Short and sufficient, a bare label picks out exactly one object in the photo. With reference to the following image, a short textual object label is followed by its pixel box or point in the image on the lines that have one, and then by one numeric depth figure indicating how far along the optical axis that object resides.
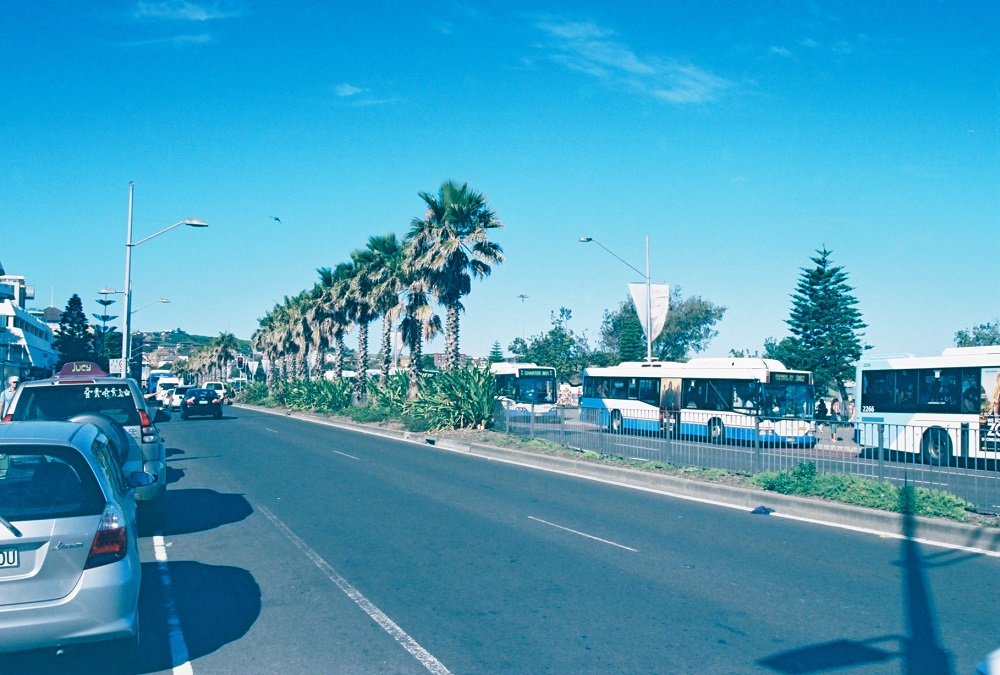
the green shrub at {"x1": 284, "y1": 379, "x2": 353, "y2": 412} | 42.72
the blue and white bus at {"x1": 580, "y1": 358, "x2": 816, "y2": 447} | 18.84
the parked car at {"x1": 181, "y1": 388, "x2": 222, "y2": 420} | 40.12
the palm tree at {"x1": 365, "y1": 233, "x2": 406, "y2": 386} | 35.37
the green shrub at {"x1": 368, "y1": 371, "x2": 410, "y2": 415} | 33.56
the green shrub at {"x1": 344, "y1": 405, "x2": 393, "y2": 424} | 34.28
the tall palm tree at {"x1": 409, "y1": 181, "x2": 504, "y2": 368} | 29.72
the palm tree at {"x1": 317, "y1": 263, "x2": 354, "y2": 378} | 45.28
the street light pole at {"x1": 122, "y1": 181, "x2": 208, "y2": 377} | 30.92
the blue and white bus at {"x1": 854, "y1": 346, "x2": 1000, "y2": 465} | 20.31
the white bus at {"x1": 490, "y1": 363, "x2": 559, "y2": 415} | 40.31
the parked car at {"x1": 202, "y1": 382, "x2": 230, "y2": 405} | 70.13
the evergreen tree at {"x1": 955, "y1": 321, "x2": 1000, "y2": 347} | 70.62
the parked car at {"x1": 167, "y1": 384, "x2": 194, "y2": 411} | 51.62
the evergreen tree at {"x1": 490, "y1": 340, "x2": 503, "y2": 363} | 85.29
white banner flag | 26.92
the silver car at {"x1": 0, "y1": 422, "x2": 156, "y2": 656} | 4.95
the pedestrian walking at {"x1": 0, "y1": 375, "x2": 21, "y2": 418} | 15.85
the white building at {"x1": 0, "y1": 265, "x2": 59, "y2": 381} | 60.97
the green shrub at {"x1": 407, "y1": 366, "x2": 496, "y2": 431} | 26.66
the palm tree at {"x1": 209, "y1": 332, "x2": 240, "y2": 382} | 99.56
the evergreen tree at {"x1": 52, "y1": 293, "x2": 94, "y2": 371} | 70.52
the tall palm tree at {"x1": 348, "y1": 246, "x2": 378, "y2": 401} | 41.28
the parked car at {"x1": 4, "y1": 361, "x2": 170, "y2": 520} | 10.63
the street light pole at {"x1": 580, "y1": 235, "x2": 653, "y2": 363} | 26.86
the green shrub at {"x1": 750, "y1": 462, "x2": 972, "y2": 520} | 11.06
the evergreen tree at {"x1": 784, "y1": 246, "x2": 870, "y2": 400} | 53.47
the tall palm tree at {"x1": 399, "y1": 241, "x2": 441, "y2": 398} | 31.62
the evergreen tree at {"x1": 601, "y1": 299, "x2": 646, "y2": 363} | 73.50
